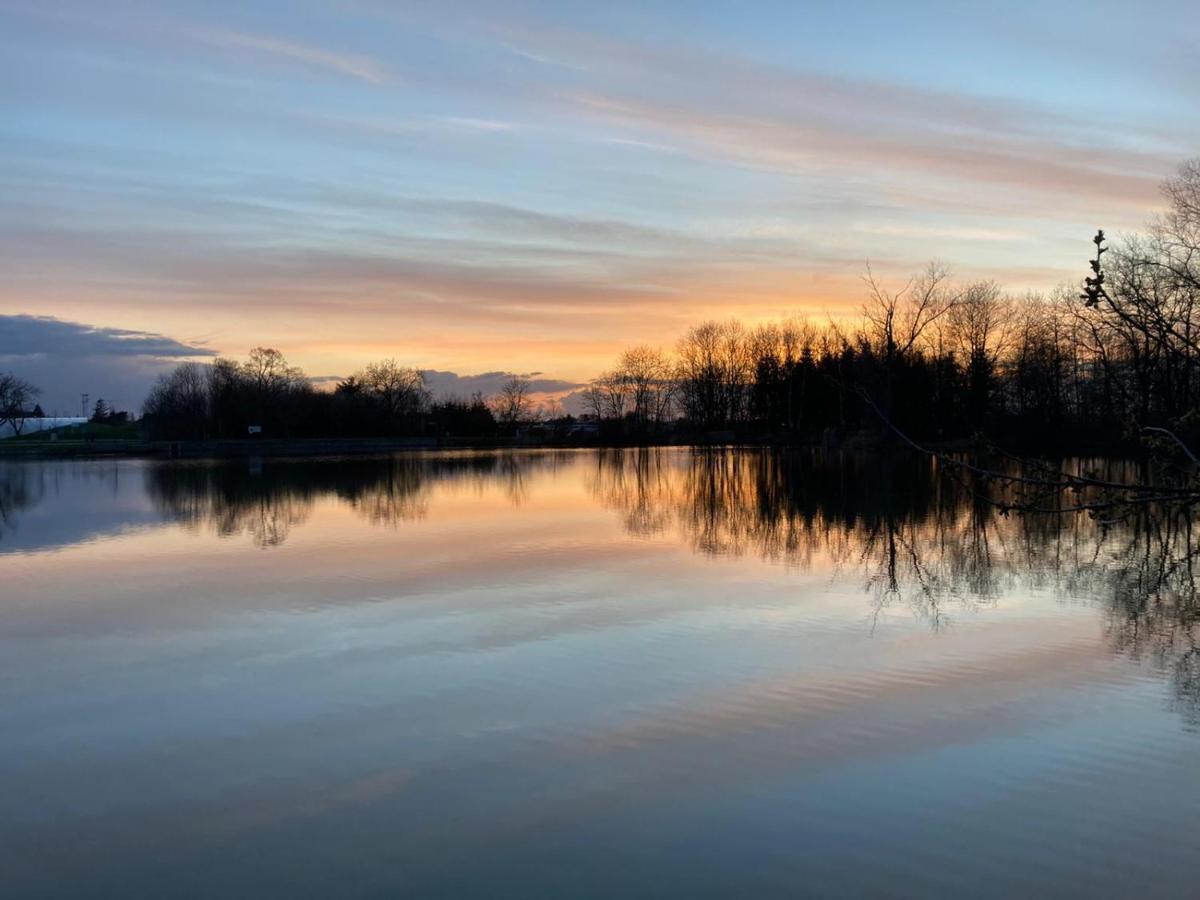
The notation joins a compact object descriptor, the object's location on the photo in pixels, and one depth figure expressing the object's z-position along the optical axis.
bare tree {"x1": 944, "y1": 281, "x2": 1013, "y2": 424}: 65.62
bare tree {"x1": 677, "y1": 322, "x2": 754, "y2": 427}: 97.25
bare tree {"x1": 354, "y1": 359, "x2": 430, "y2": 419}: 103.56
